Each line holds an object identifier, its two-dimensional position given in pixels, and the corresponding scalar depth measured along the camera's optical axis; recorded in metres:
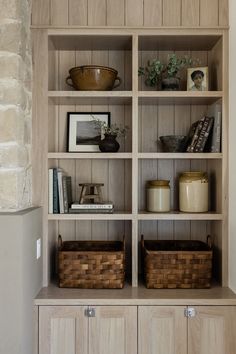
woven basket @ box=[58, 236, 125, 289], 2.14
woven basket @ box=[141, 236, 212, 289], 2.15
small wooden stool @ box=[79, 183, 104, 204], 2.30
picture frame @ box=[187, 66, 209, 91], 2.26
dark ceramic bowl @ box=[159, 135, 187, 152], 2.29
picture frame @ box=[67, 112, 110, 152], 2.43
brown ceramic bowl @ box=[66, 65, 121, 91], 2.18
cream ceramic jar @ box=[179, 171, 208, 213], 2.27
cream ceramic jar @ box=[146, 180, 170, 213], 2.29
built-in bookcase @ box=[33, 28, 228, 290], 2.17
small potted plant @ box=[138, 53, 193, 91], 2.24
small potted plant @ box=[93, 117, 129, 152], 2.22
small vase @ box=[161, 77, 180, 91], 2.24
